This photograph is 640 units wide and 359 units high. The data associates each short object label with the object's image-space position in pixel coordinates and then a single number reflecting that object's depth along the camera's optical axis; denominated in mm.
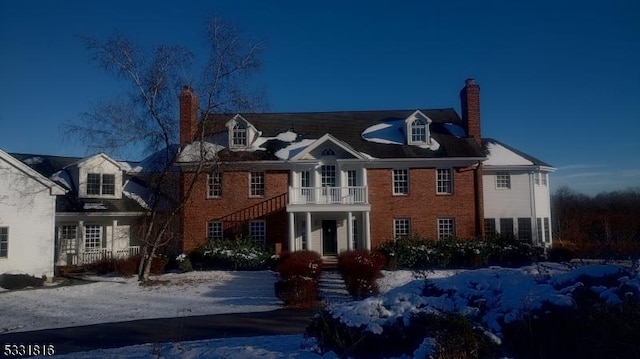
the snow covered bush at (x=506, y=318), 6453
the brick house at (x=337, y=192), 24188
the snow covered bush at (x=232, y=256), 22000
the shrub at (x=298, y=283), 14039
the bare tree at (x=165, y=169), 18844
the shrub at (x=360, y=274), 15000
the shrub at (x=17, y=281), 18031
